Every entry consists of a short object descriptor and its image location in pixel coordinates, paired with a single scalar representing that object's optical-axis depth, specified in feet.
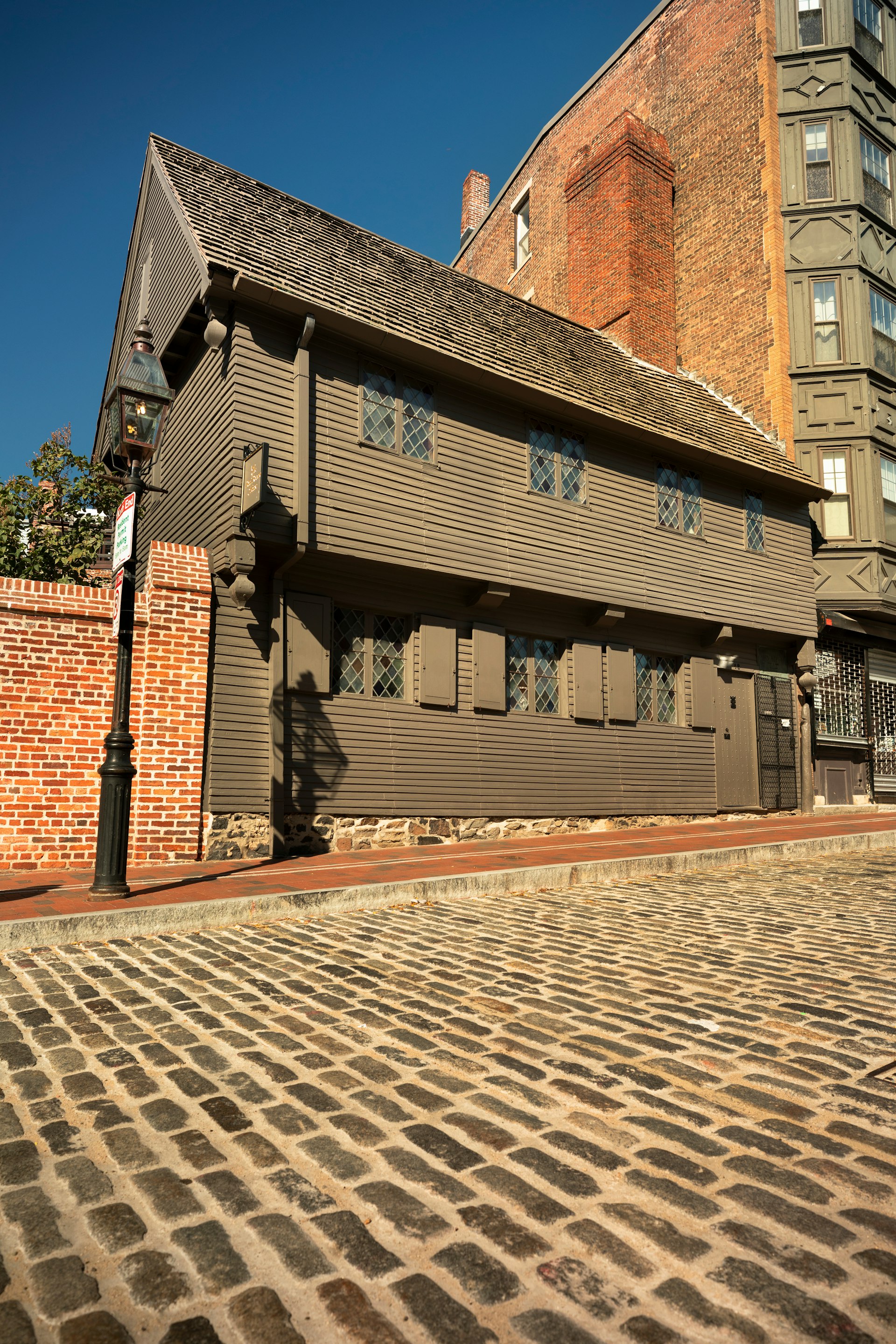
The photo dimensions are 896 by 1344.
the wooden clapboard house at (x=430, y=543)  35.29
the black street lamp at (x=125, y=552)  23.68
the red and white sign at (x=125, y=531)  25.08
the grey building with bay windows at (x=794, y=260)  60.03
